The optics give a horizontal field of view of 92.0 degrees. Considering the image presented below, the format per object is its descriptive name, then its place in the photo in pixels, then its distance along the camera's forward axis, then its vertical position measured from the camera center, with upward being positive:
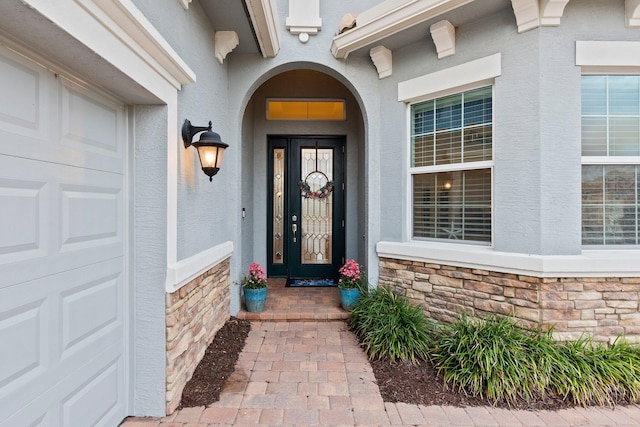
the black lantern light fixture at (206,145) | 2.39 +0.53
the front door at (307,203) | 5.12 +0.16
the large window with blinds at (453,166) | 3.04 +0.48
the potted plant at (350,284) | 3.75 -0.90
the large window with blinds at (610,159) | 2.75 +0.46
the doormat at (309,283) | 4.88 -1.13
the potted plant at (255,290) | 3.74 -0.93
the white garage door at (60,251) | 1.35 -0.19
